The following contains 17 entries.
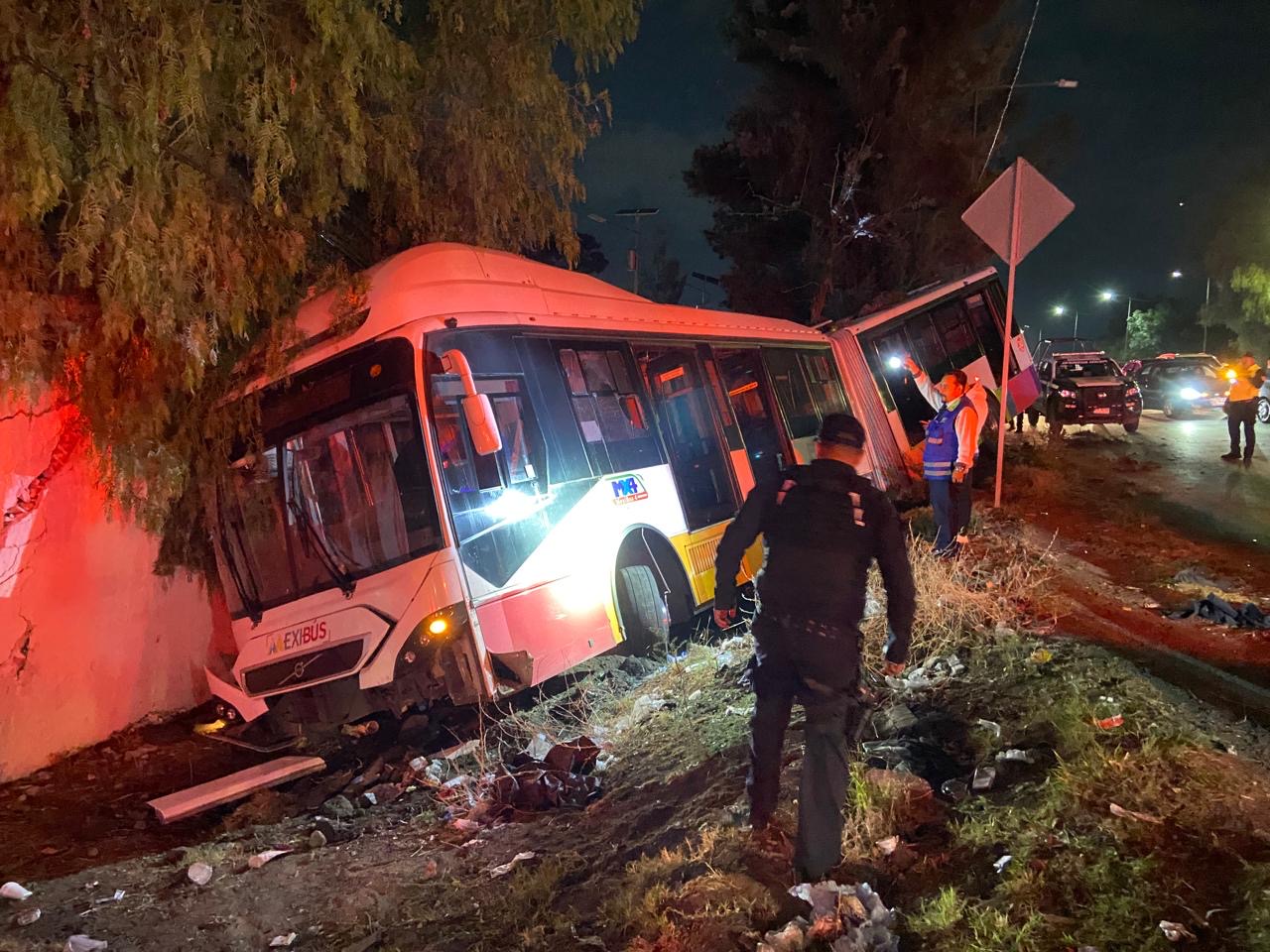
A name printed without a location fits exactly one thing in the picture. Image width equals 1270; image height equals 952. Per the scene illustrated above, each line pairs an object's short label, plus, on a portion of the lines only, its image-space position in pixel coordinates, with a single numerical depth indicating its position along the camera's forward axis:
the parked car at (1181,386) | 20.09
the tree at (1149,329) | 60.16
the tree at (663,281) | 36.53
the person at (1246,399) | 11.93
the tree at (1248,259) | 31.83
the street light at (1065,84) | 12.62
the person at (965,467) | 7.09
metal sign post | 6.94
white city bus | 5.09
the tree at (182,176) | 4.65
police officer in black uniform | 3.20
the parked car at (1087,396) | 16.84
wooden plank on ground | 5.08
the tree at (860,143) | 19.03
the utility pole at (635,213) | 24.58
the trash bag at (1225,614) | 5.34
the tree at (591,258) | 26.84
